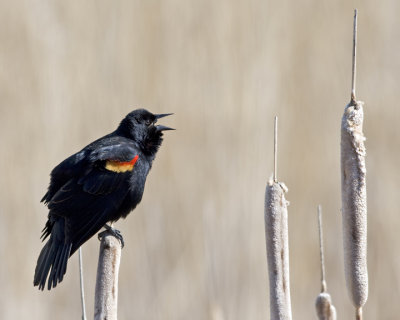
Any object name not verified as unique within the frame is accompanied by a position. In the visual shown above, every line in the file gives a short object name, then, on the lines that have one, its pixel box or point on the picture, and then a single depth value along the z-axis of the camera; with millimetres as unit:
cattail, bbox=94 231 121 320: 7631
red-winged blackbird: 8005
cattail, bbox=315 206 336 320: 7699
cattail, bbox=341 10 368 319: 7611
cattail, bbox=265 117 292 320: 7651
